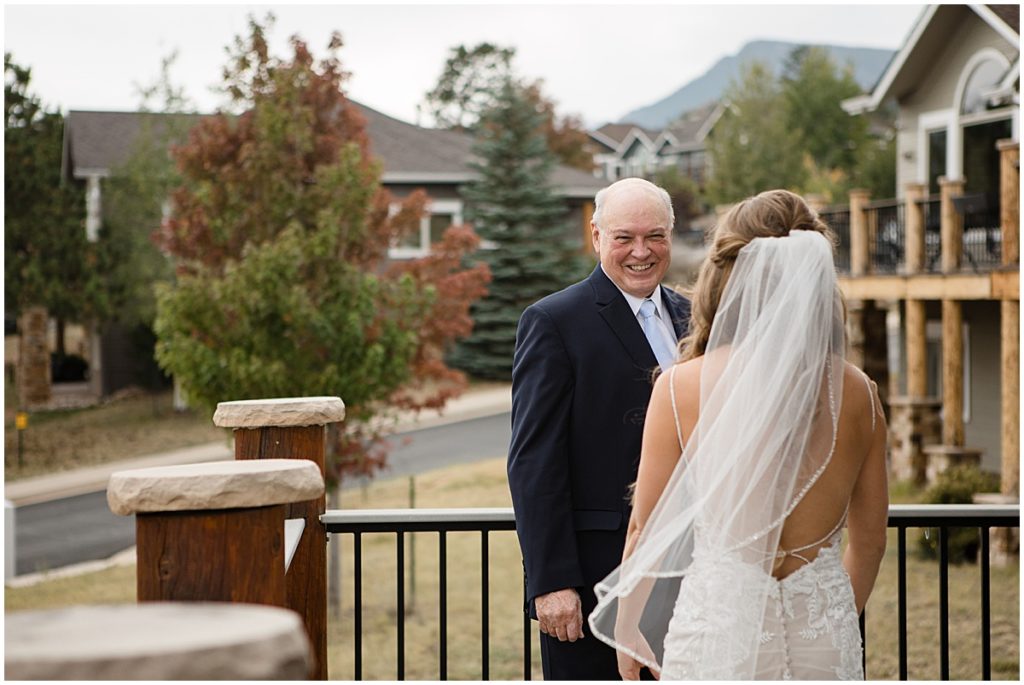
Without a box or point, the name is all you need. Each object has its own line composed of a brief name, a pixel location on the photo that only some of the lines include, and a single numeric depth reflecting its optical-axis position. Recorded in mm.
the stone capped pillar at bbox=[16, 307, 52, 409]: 28391
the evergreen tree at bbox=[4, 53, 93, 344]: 24531
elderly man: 3139
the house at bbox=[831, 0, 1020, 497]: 13656
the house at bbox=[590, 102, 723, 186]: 56025
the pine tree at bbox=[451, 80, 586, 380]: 28859
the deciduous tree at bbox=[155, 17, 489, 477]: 11469
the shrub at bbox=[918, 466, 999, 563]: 12734
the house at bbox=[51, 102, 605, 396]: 28297
